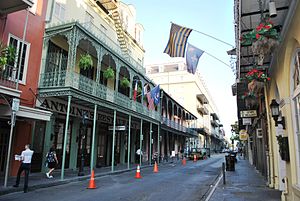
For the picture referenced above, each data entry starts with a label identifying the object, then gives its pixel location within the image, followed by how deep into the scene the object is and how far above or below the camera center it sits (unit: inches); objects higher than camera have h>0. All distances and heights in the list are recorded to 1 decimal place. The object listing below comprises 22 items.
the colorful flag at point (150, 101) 880.1 +150.9
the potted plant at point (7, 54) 352.8 +120.5
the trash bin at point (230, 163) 720.3 -42.6
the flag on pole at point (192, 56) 479.7 +168.0
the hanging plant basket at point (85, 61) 558.2 +176.8
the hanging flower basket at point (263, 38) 243.1 +105.5
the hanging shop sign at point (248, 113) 544.0 +73.9
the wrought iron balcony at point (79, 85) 527.7 +129.1
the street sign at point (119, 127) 702.8 +45.8
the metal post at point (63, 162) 468.5 -36.6
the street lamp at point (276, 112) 282.4 +39.9
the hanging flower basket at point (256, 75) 318.7 +90.2
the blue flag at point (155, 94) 900.6 +180.3
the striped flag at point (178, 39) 459.2 +192.3
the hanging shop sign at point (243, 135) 903.7 +45.8
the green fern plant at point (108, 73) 657.0 +178.8
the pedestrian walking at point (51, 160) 483.8 -32.9
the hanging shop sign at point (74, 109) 568.2 +82.6
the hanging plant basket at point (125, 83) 771.9 +184.5
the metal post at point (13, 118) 365.4 +32.7
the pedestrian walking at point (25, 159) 376.5 -26.3
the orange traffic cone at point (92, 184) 416.2 -64.8
